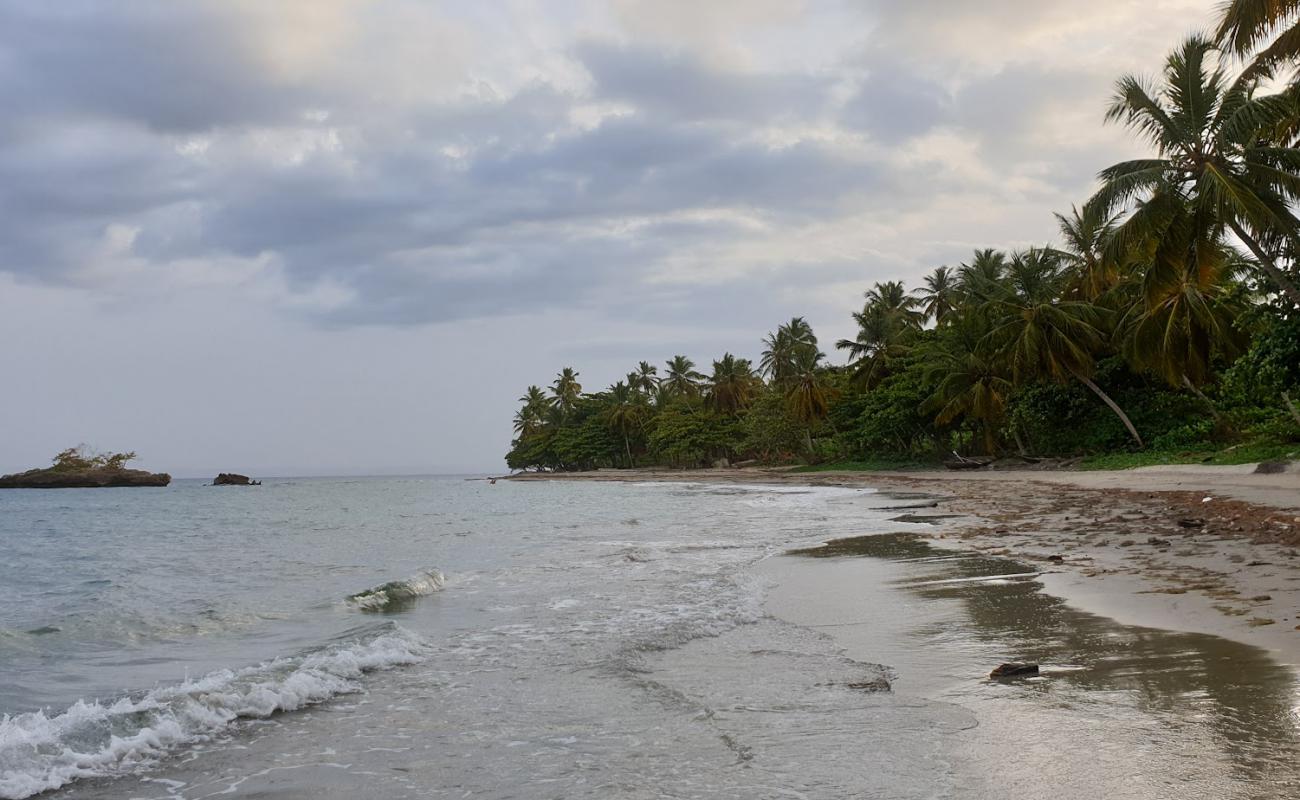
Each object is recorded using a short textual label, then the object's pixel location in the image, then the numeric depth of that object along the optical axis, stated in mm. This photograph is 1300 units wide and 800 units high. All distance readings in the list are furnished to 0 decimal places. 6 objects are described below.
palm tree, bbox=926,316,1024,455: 39812
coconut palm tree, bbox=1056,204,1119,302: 36500
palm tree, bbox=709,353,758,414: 76375
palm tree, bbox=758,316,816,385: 64125
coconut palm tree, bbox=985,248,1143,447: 34000
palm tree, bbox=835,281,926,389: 50688
